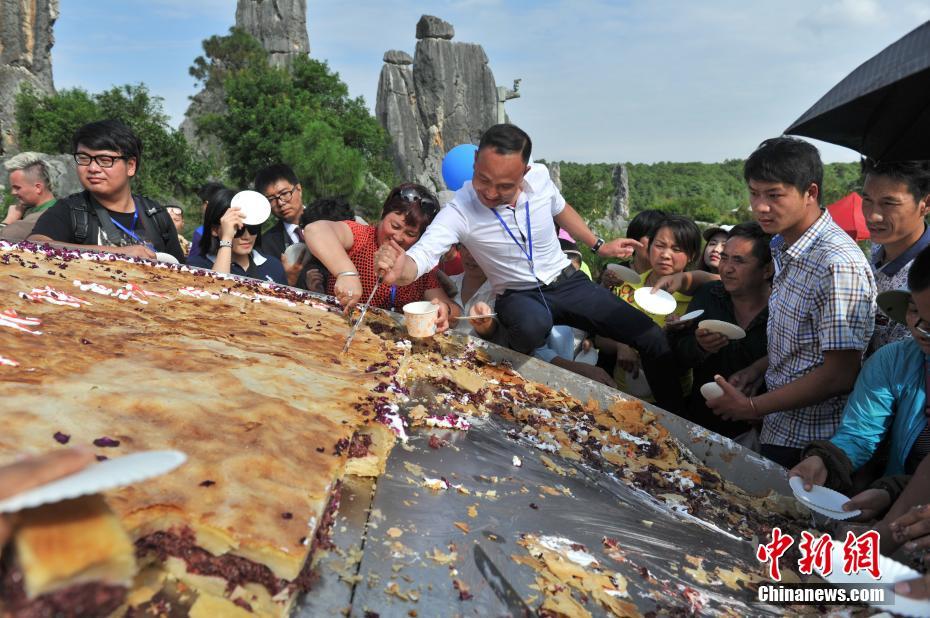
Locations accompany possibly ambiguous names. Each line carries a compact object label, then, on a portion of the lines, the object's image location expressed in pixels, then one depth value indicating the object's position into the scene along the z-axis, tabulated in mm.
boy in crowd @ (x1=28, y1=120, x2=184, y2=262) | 4359
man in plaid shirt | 3154
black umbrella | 2361
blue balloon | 6305
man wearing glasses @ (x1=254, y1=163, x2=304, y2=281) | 6215
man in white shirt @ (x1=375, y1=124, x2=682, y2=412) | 3887
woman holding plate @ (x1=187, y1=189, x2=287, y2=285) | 4992
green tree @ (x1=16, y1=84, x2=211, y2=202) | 27781
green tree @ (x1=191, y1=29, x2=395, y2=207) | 26859
